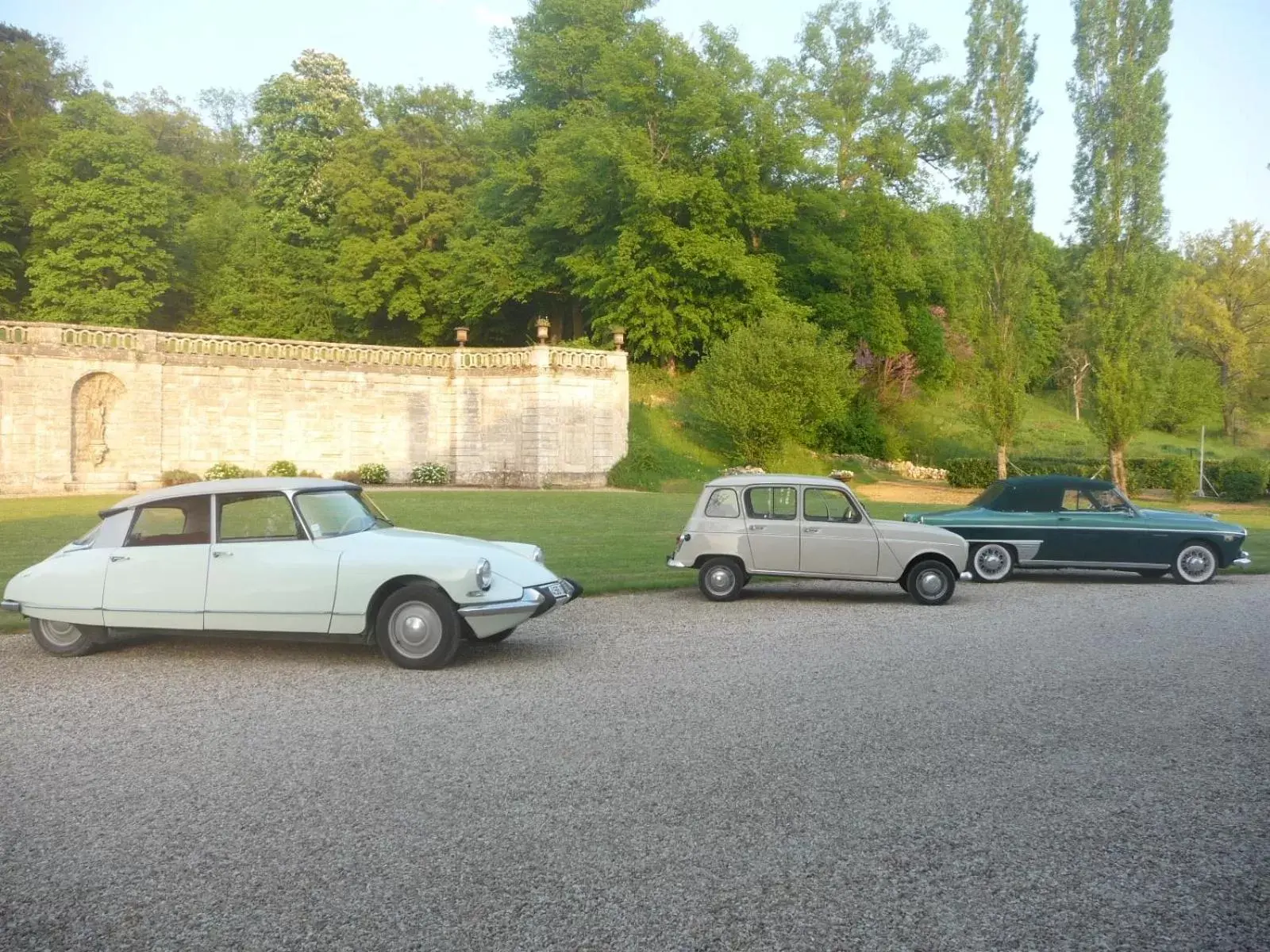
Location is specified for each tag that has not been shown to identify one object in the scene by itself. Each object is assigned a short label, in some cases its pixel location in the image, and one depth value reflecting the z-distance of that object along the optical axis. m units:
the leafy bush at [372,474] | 39.03
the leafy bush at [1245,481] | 35.88
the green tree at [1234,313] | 59.19
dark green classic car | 15.06
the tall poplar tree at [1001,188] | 36.69
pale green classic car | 8.66
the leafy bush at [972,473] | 38.00
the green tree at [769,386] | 37.62
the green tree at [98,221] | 46.19
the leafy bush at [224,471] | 37.00
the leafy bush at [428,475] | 39.75
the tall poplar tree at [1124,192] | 33.72
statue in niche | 35.84
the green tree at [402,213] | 48.25
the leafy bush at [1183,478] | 33.67
